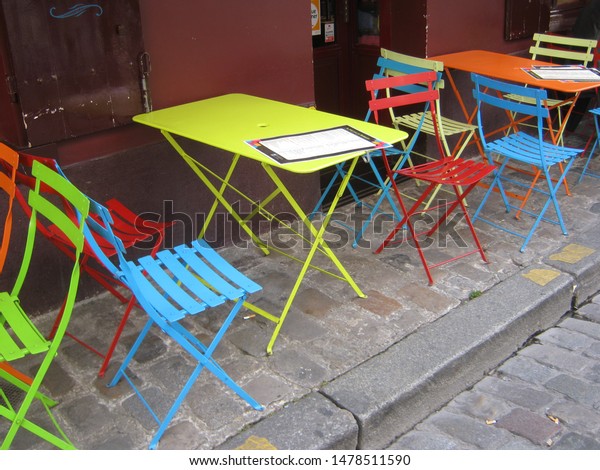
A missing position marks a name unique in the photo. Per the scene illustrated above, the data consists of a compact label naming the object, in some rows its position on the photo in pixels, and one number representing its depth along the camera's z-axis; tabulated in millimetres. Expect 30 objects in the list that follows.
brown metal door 3803
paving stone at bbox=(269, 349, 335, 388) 3602
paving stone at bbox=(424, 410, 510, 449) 3383
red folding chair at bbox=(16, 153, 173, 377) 3482
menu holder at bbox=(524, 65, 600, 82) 5352
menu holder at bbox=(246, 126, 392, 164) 3512
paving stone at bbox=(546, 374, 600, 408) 3654
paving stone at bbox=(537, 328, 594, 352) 4152
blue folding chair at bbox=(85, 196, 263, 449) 3000
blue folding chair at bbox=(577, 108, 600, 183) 5980
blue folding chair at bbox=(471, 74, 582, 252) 4762
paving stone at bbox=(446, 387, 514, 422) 3600
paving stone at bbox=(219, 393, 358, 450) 3186
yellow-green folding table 3533
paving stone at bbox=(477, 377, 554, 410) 3656
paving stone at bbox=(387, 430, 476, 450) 3385
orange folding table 5195
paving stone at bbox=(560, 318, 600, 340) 4277
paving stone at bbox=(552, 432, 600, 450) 3322
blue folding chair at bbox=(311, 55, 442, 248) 4961
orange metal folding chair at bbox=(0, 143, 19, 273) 3361
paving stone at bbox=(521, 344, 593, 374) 3944
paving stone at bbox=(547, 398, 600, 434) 3455
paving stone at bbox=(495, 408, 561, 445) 3396
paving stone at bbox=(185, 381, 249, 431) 3336
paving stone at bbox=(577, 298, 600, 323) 4466
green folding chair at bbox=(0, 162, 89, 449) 2885
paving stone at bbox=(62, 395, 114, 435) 3324
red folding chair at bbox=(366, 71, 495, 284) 4477
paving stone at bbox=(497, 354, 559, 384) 3867
